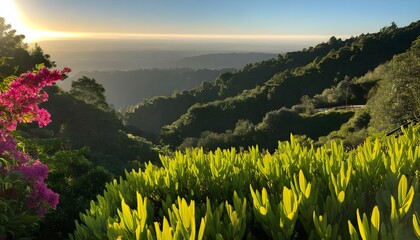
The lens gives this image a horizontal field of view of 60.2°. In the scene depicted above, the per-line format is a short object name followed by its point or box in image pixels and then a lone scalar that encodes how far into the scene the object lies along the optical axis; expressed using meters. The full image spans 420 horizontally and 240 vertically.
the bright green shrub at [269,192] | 2.61
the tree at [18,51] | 36.10
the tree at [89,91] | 53.34
